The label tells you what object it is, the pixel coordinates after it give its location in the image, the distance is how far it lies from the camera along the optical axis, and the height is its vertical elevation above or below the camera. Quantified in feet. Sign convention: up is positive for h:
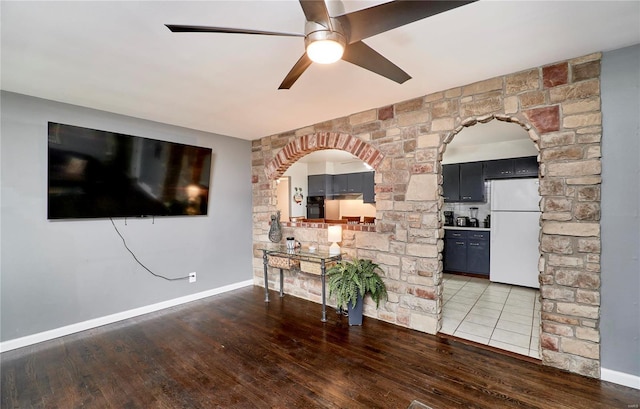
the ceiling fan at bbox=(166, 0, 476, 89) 3.95 +2.76
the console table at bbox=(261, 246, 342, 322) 10.85 -2.47
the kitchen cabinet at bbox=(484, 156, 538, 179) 15.21 +2.00
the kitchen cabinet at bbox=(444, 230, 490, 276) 16.31 -2.98
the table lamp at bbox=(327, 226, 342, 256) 11.32 -1.43
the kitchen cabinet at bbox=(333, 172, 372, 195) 21.85 +1.54
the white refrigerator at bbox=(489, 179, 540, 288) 14.17 -1.53
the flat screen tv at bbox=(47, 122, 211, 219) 9.32 +0.99
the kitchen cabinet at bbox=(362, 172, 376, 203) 20.98 +1.16
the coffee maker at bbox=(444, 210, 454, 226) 18.60 -1.04
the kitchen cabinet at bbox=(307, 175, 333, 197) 23.16 +1.46
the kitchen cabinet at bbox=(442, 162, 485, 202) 17.01 +1.28
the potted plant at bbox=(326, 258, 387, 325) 9.61 -2.88
